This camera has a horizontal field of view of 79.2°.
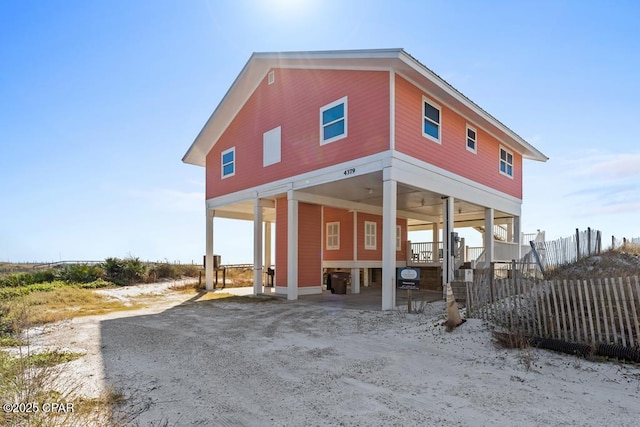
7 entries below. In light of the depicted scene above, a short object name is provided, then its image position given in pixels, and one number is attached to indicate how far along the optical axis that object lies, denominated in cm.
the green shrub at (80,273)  2002
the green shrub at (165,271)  2386
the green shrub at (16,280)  1878
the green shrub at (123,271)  2134
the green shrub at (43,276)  1960
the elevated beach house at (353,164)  1127
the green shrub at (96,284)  1902
